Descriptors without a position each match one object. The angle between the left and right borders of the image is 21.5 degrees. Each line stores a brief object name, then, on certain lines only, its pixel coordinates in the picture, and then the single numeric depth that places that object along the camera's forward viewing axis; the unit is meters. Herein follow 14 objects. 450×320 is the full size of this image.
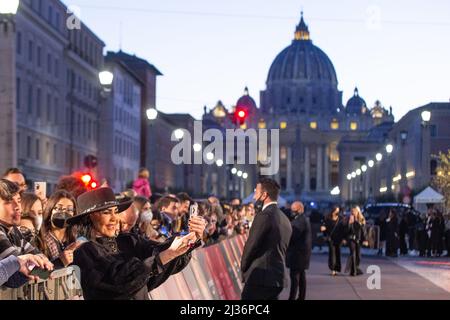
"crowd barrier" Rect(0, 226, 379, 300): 6.74
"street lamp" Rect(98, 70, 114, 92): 29.16
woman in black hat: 6.49
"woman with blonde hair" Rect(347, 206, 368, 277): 27.23
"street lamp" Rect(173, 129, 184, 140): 36.48
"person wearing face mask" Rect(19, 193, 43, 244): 9.55
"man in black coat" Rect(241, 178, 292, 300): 11.46
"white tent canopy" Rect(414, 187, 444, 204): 46.47
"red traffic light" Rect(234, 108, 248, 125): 25.58
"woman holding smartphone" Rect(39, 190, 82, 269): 8.38
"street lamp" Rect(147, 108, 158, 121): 40.44
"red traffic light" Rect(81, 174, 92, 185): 17.45
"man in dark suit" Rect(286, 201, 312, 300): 18.17
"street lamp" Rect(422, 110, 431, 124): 43.38
